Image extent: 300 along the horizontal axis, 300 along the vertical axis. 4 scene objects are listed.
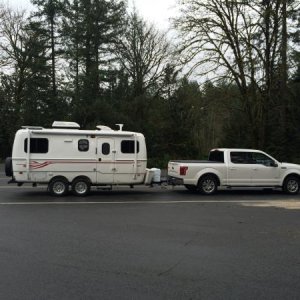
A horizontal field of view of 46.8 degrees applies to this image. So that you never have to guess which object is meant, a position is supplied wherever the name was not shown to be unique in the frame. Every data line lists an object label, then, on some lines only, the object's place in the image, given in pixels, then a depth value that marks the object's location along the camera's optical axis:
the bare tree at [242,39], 22.72
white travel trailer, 12.41
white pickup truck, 13.36
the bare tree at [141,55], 31.02
